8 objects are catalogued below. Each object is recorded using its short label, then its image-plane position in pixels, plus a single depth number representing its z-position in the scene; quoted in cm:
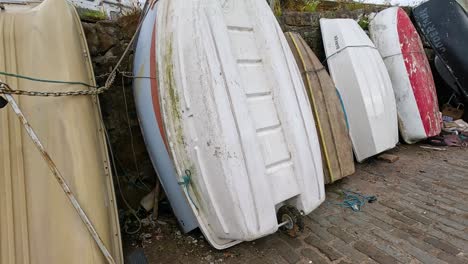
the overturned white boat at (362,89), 291
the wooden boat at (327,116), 259
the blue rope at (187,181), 168
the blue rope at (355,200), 229
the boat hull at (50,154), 140
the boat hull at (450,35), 362
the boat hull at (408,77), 337
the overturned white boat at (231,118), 152
